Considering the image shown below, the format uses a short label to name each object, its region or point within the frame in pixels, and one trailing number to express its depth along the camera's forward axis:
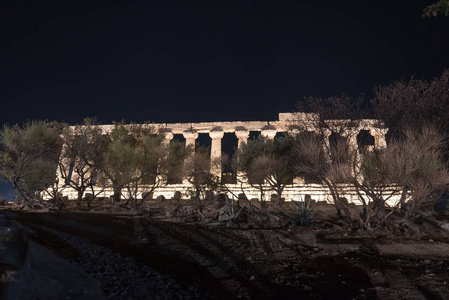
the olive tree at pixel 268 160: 20.17
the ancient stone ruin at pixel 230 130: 27.22
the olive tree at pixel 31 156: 19.53
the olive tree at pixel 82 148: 21.23
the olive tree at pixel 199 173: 20.25
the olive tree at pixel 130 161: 20.38
